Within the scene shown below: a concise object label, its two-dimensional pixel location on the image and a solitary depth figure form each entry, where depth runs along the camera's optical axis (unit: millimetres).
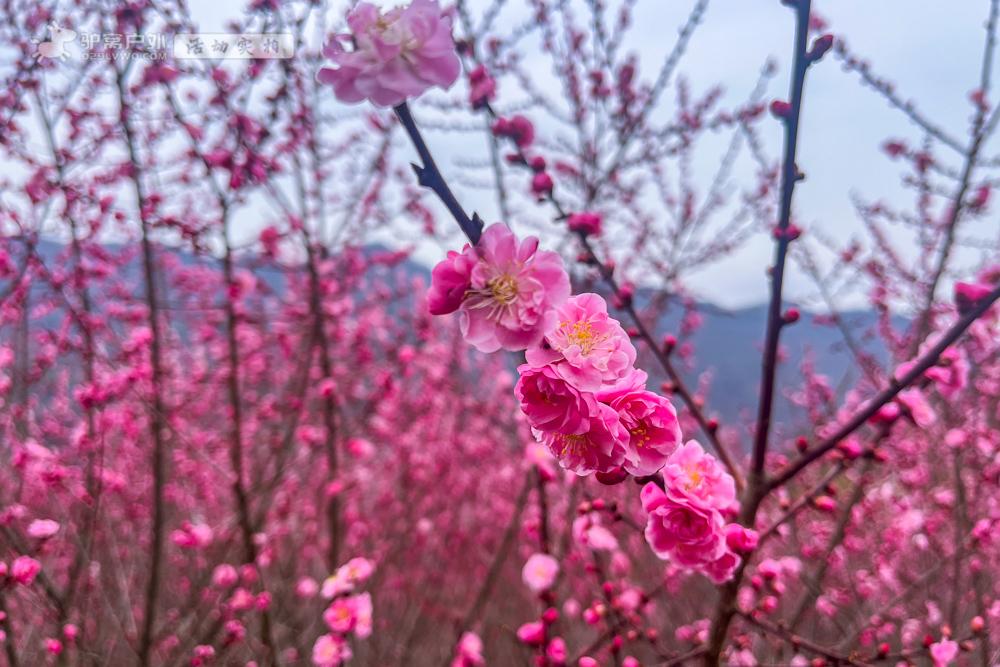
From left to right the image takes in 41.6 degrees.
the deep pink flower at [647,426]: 370
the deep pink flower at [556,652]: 576
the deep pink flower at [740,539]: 429
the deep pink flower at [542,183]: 485
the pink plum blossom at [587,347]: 345
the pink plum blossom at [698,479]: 410
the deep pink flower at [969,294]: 421
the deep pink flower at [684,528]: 408
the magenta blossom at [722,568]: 431
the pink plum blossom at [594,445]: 358
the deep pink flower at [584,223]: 511
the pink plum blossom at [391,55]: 338
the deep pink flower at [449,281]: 340
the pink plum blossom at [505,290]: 339
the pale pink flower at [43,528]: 647
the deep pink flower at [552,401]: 350
